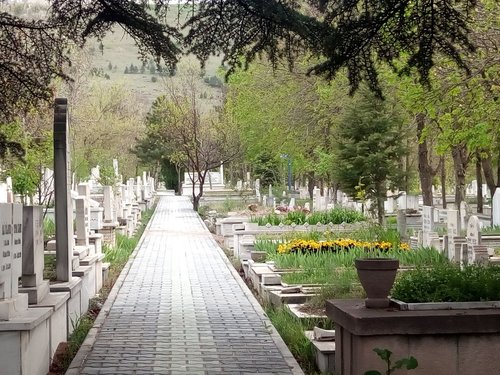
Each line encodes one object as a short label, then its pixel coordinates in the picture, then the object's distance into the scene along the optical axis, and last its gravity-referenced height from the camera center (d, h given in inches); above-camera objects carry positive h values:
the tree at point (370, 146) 1037.8 +58.8
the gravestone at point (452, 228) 734.5 -33.5
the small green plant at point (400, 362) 245.6 -50.4
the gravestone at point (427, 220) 856.4 -28.9
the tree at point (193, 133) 1854.1 +144.1
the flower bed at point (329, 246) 705.0 -45.2
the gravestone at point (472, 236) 703.7 -39.3
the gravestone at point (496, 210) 1238.3 -28.1
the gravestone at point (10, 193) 1208.8 +6.6
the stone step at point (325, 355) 343.0 -67.8
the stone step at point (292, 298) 490.3 -61.2
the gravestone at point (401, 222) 925.2 -32.8
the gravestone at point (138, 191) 2083.2 +13.2
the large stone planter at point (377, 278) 305.3 -31.6
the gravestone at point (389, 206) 1709.4 -27.3
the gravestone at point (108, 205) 1025.7 -10.9
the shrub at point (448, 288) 325.7 -38.2
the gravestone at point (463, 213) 1089.3 -29.0
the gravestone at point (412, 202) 1654.0 -19.1
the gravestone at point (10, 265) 321.7 -26.9
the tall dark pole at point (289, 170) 1887.3 +61.1
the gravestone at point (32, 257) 374.9 -27.1
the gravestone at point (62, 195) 462.9 +1.1
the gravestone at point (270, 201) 1630.8 -13.5
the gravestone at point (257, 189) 2001.6 +13.8
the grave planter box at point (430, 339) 296.5 -53.0
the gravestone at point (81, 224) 652.1 -21.5
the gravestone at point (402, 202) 1708.9 -19.5
